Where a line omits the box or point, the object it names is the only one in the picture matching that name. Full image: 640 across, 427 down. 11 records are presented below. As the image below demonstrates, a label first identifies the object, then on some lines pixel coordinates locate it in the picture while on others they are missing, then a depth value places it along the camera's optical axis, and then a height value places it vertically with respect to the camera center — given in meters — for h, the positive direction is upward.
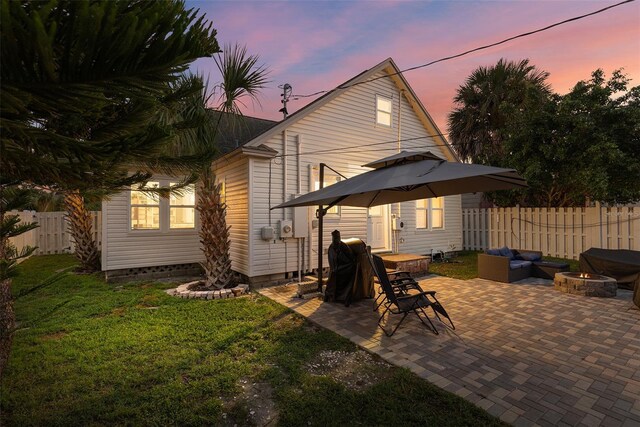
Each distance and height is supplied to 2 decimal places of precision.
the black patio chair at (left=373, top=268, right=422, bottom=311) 5.61 -1.35
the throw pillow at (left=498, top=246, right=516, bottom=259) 8.66 -1.14
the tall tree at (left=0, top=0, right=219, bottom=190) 1.16 +0.64
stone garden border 6.98 -1.87
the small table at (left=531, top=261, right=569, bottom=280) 8.20 -1.55
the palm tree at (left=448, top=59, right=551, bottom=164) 15.27 +5.96
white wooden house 8.27 +0.43
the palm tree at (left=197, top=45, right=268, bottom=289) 6.20 +0.90
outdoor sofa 8.02 -1.47
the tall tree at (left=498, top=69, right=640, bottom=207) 10.03 +2.59
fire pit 6.48 -1.59
